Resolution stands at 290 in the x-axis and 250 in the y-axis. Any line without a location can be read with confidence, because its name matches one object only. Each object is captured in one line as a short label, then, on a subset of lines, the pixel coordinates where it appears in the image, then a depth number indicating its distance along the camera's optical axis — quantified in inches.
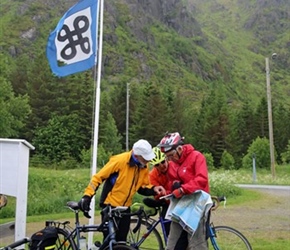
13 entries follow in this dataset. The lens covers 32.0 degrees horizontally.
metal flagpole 315.9
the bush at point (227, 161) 2004.2
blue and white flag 333.4
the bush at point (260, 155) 1813.5
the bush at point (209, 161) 1787.2
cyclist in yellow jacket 229.8
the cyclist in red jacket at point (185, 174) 211.5
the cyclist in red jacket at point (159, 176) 240.7
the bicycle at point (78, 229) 220.5
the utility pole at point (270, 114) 1177.5
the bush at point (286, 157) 2232.2
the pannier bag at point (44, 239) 224.2
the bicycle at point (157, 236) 251.1
